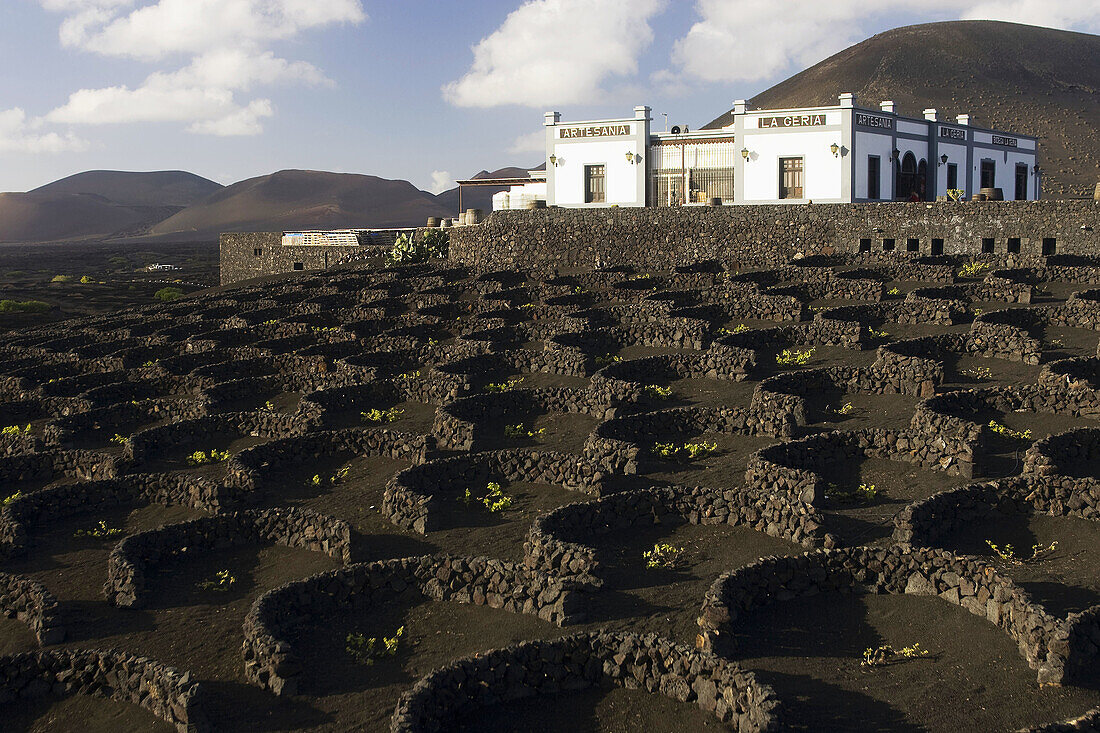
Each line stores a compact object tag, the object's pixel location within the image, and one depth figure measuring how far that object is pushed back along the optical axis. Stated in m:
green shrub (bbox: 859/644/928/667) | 14.38
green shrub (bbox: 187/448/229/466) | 26.70
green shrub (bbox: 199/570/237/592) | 18.67
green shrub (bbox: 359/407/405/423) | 29.42
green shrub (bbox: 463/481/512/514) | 21.62
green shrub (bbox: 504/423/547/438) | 26.80
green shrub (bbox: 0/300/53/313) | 75.19
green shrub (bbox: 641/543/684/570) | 17.97
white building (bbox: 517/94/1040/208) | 49.56
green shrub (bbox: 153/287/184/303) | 78.44
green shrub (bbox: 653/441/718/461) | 23.75
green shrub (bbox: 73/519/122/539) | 22.02
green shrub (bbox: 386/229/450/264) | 58.78
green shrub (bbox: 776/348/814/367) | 31.03
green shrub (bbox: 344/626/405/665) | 15.56
